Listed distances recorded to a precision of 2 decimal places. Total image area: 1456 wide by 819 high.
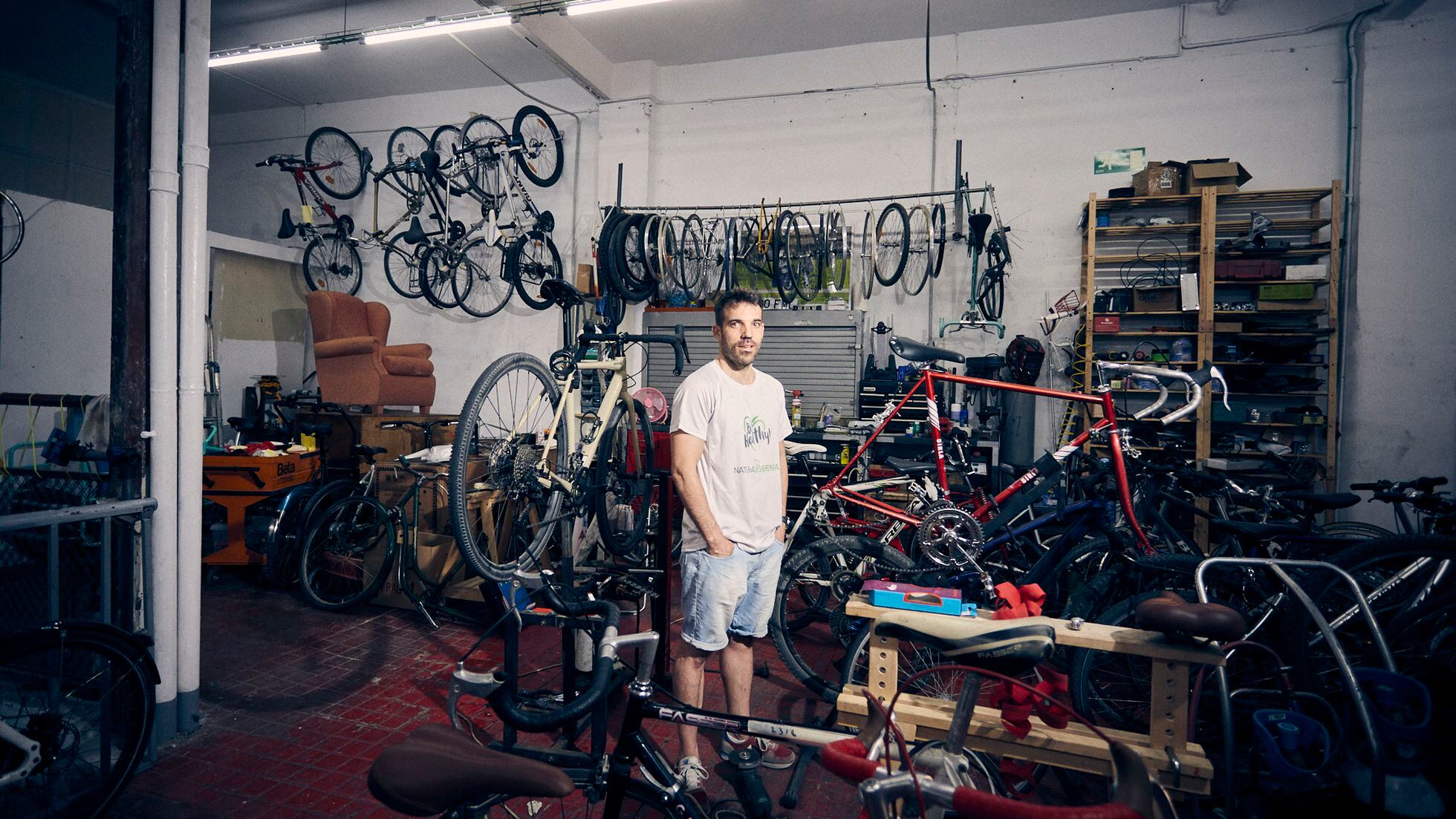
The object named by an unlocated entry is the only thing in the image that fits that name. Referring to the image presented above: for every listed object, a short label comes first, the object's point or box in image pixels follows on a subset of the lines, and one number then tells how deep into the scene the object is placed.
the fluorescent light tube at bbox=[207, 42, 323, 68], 5.34
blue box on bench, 2.01
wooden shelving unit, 4.90
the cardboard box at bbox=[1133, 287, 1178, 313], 5.12
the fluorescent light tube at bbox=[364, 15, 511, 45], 4.79
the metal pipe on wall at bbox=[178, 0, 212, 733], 2.62
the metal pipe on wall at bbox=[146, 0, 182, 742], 2.53
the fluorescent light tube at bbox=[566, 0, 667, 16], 4.38
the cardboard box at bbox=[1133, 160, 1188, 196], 5.08
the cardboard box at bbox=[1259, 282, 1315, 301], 4.84
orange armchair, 5.90
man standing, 2.27
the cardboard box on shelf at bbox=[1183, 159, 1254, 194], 4.93
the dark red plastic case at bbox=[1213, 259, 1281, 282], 4.91
